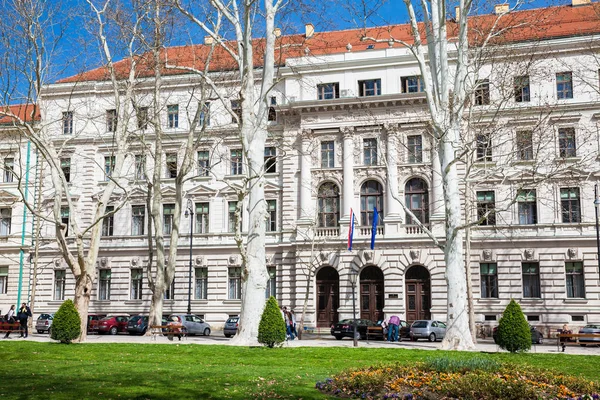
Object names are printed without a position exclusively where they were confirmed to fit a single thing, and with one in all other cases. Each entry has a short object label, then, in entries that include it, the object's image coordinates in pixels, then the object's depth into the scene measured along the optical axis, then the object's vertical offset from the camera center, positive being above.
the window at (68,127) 49.97 +11.96
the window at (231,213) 46.78 +5.13
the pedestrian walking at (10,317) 35.81 -1.64
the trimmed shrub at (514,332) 22.53 -1.57
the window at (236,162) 46.97 +8.71
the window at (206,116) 31.32 +8.00
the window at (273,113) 47.27 +12.36
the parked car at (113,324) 39.16 -2.18
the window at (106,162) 49.45 +9.19
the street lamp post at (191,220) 42.43 +4.37
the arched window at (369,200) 44.03 +5.62
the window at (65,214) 49.34 +5.36
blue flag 39.81 +3.44
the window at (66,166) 49.91 +9.01
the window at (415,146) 43.41 +9.03
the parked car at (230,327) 39.06 -2.35
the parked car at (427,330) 36.91 -2.44
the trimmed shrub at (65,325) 25.38 -1.43
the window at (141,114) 32.50 +8.72
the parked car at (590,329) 35.03 -2.31
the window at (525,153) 39.75 +8.17
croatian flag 40.99 +3.42
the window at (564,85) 41.31 +12.32
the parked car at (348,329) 37.19 -2.40
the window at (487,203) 42.12 +5.19
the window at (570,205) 40.44 +4.86
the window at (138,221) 48.28 +4.75
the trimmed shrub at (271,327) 23.67 -1.43
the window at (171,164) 48.28 +8.85
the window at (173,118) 48.58 +12.18
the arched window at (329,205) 44.81 +5.42
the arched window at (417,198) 43.16 +5.65
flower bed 11.64 -1.79
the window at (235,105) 47.03 +13.03
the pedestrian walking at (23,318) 32.59 -1.53
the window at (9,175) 50.71 +8.50
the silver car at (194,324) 39.56 -2.25
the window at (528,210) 41.55 +4.65
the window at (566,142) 40.72 +8.71
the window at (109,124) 48.21 +11.95
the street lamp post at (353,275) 40.19 +0.69
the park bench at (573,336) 26.09 -2.10
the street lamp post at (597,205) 35.56 +4.38
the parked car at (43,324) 42.28 -2.30
